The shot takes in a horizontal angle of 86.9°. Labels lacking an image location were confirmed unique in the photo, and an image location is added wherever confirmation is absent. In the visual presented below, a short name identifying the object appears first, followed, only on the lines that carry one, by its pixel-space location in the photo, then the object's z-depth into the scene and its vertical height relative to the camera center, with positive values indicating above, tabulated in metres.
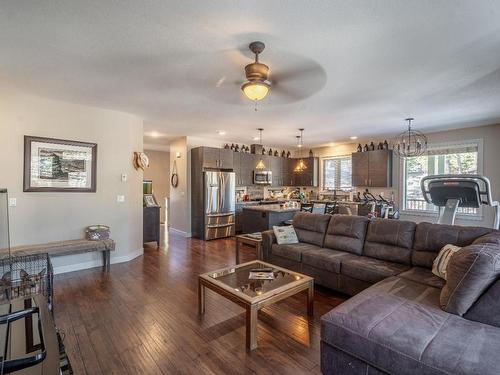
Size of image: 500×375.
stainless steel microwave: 7.86 +0.25
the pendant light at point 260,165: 7.58 +0.61
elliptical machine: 3.31 -0.10
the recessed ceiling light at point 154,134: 6.34 +1.27
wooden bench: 3.59 -0.90
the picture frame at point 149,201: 5.83 -0.36
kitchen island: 5.71 -0.70
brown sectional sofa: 1.51 -0.92
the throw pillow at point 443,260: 2.55 -0.74
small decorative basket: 4.16 -0.76
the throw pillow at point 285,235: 4.01 -0.77
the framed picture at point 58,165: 3.80 +0.30
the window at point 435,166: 5.74 +0.46
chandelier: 6.28 +1.03
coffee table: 2.22 -0.99
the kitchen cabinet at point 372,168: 6.82 +0.46
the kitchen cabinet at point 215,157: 6.62 +0.73
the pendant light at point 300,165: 8.20 +0.66
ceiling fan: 2.62 +1.29
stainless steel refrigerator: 6.52 -0.47
